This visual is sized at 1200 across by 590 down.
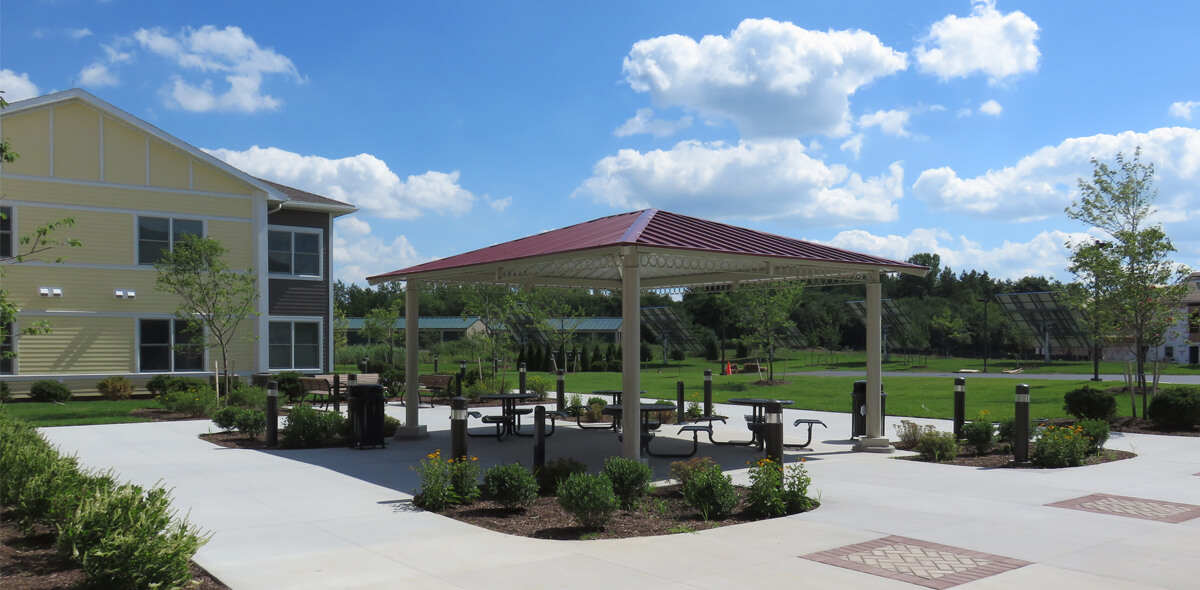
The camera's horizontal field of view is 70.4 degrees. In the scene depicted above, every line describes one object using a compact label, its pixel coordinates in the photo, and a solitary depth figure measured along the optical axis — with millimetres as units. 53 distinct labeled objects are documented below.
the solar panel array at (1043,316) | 45562
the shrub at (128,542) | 5316
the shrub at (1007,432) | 13609
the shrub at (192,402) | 19953
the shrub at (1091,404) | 16719
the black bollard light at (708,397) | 18622
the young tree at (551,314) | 38062
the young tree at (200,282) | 21703
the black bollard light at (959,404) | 14633
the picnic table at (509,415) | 15501
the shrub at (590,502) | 7609
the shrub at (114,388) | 24094
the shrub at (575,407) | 18562
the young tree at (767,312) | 32969
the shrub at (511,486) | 8586
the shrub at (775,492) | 8391
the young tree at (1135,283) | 17750
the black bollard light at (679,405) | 18148
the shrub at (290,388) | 24219
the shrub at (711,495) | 8258
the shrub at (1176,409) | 16359
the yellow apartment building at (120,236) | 23547
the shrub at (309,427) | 14297
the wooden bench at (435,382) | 23250
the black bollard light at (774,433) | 9328
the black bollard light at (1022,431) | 11977
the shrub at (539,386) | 25231
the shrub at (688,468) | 8992
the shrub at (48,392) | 22906
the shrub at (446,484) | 8805
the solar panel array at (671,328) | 52969
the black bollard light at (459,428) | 9805
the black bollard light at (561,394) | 20648
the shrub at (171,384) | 23744
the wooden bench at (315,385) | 21733
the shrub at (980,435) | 12922
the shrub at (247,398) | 20641
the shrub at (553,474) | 9477
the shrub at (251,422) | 15344
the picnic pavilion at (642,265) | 10867
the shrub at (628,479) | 8656
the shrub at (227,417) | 15891
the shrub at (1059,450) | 11742
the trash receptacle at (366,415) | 14078
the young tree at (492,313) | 30125
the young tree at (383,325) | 42781
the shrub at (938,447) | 12531
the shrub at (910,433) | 13859
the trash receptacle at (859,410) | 14766
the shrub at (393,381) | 25572
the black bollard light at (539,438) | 10438
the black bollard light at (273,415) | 13961
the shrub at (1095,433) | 12766
